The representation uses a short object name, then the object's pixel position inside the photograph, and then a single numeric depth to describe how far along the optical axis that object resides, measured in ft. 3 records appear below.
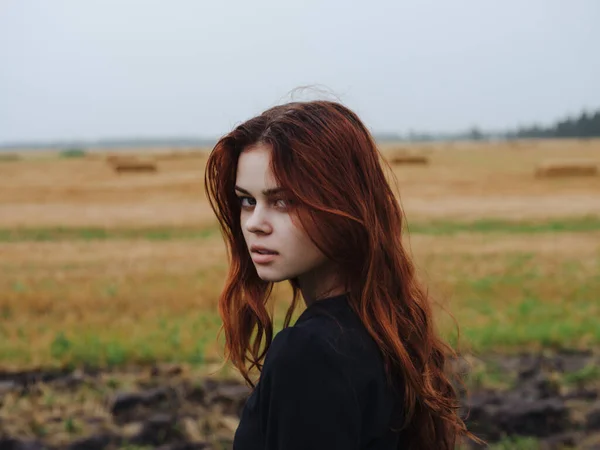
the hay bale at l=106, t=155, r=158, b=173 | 95.09
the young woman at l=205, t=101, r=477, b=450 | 5.04
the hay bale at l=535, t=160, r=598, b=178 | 88.12
